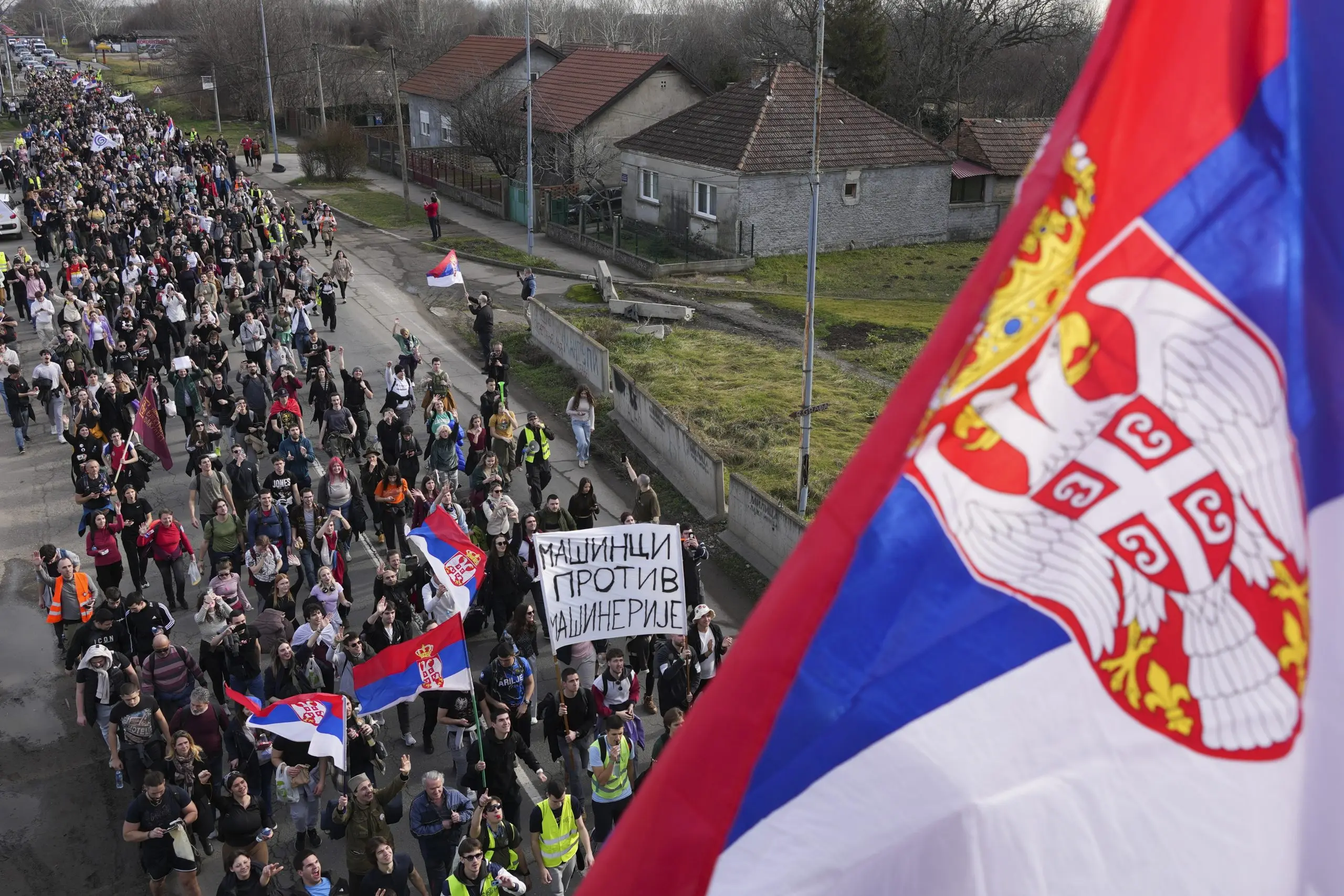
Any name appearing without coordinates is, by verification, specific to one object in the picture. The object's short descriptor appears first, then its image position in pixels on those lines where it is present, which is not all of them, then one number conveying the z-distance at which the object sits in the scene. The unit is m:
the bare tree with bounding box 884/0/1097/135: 58.44
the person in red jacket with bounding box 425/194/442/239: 39.28
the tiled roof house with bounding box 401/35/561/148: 51.91
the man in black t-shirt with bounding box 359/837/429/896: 8.44
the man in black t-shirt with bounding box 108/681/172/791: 10.33
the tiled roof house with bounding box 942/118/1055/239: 40.97
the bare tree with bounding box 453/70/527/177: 46.19
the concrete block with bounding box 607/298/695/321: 28.94
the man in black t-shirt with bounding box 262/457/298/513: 14.80
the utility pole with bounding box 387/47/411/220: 43.22
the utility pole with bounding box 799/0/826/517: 14.71
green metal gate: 42.75
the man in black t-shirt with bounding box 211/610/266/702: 11.70
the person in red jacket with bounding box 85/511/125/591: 14.05
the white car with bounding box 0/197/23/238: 38.88
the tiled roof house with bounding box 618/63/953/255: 36.31
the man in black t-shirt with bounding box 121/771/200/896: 9.33
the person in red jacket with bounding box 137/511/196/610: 14.08
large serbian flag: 2.68
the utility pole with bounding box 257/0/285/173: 55.16
